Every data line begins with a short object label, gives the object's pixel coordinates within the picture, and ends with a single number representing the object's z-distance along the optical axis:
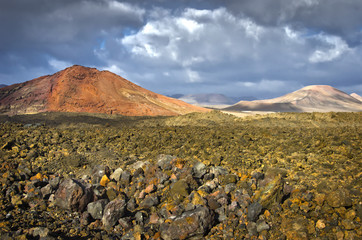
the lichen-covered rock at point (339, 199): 4.56
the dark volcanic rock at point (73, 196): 5.47
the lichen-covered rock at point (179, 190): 5.73
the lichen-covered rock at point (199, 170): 6.55
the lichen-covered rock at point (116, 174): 6.95
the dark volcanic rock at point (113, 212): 5.10
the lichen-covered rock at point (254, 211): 4.86
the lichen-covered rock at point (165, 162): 7.11
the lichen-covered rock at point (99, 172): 6.95
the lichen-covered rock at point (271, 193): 5.10
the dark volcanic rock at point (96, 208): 5.33
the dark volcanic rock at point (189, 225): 4.64
